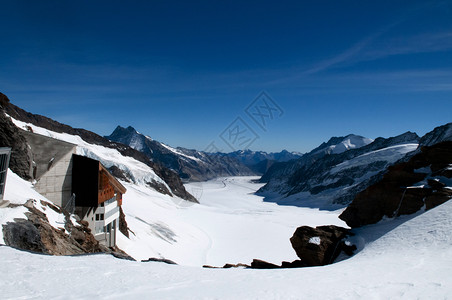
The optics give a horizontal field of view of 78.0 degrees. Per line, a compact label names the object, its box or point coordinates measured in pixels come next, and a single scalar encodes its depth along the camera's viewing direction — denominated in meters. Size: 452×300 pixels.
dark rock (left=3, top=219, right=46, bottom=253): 9.04
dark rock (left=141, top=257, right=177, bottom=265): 11.85
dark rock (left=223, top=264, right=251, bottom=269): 14.43
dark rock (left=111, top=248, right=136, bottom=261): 10.42
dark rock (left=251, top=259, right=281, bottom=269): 14.23
